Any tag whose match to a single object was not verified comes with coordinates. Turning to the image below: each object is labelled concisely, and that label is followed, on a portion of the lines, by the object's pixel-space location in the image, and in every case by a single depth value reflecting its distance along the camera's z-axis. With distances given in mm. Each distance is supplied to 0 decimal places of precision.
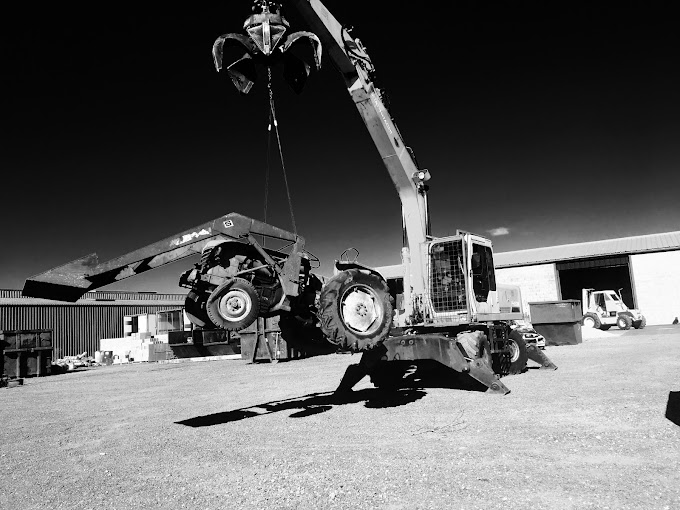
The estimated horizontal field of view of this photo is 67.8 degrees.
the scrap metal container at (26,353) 20281
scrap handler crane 6324
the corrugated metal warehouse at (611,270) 33875
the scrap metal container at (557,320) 21969
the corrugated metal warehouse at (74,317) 30969
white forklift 31016
